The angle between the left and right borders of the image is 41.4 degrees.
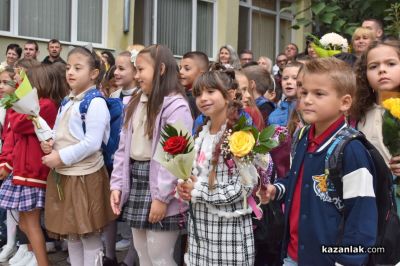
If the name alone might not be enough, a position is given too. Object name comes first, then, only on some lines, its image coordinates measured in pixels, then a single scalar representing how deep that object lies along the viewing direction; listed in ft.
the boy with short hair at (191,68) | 17.12
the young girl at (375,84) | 10.20
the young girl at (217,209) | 10.31
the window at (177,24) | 38.91
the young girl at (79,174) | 13.50
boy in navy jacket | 7.90
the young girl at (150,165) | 12.04
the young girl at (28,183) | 14.67
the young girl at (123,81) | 16.03
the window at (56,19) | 31.58
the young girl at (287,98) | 15.39
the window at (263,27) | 48.73
